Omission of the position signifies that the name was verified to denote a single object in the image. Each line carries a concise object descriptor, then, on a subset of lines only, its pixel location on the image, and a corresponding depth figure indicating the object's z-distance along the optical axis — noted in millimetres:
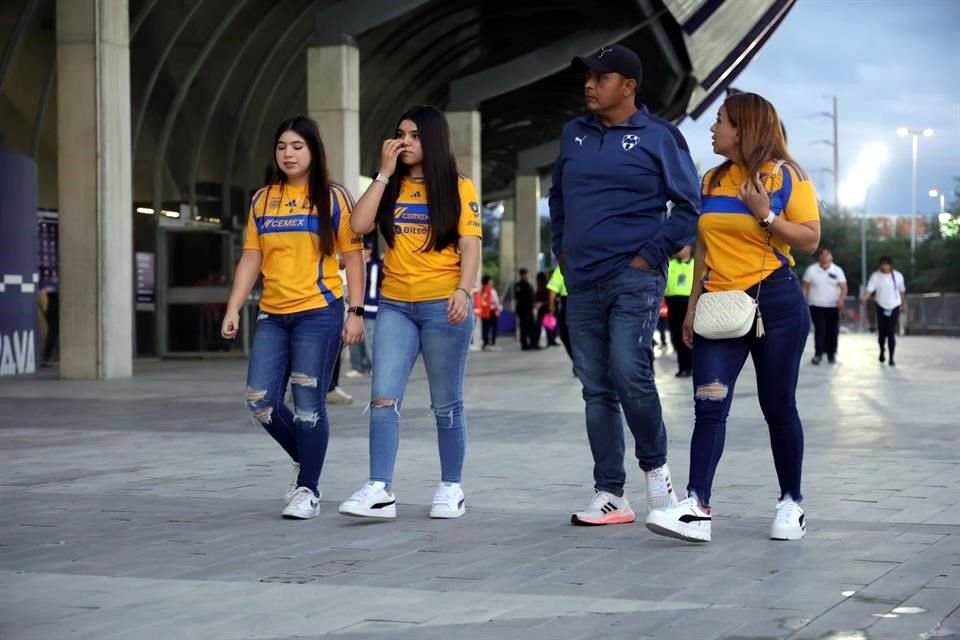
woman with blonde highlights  6648
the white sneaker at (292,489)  7528
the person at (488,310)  36156
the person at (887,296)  25391
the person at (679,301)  21031
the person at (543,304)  36250
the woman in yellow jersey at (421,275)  7355
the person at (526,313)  36156
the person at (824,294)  23531
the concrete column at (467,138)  35781
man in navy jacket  6895
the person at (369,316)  15000
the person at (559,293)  20797
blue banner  21344
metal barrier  51625
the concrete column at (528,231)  55375
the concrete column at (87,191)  19891
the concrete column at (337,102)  26125
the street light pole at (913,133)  80100
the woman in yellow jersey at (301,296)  7430
